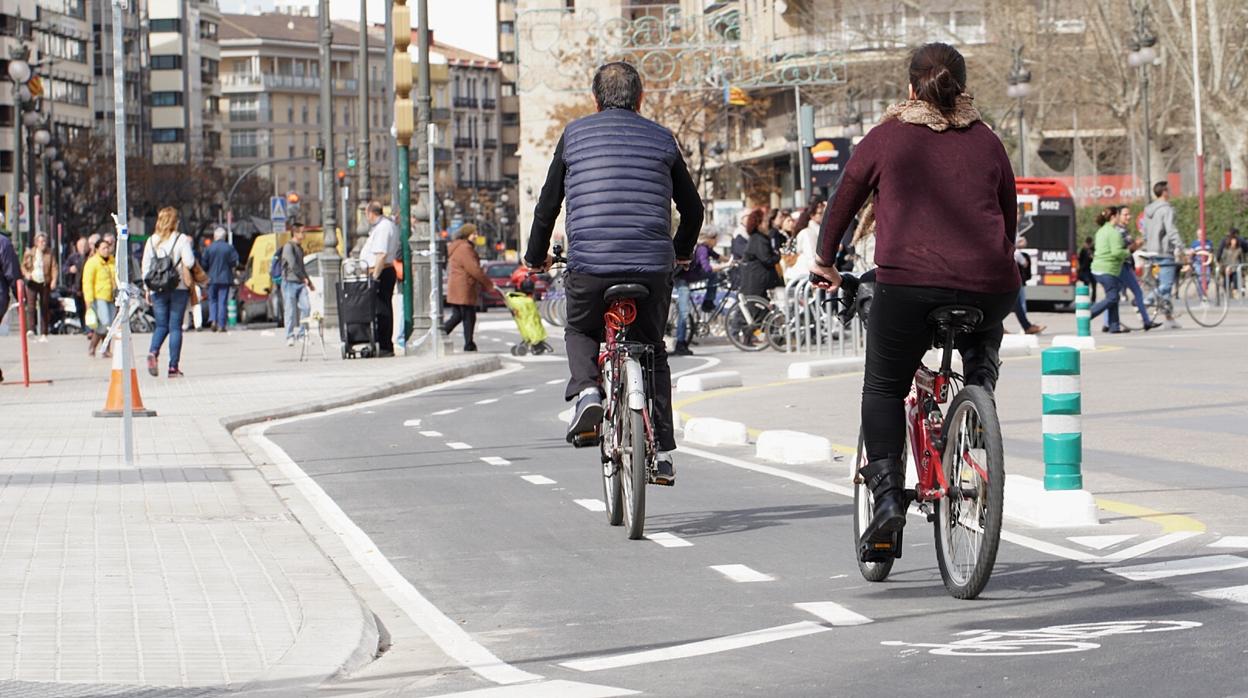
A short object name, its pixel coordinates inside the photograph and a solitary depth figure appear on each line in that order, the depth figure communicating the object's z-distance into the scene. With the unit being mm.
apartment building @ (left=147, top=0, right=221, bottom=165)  172875
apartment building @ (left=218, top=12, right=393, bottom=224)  194875
